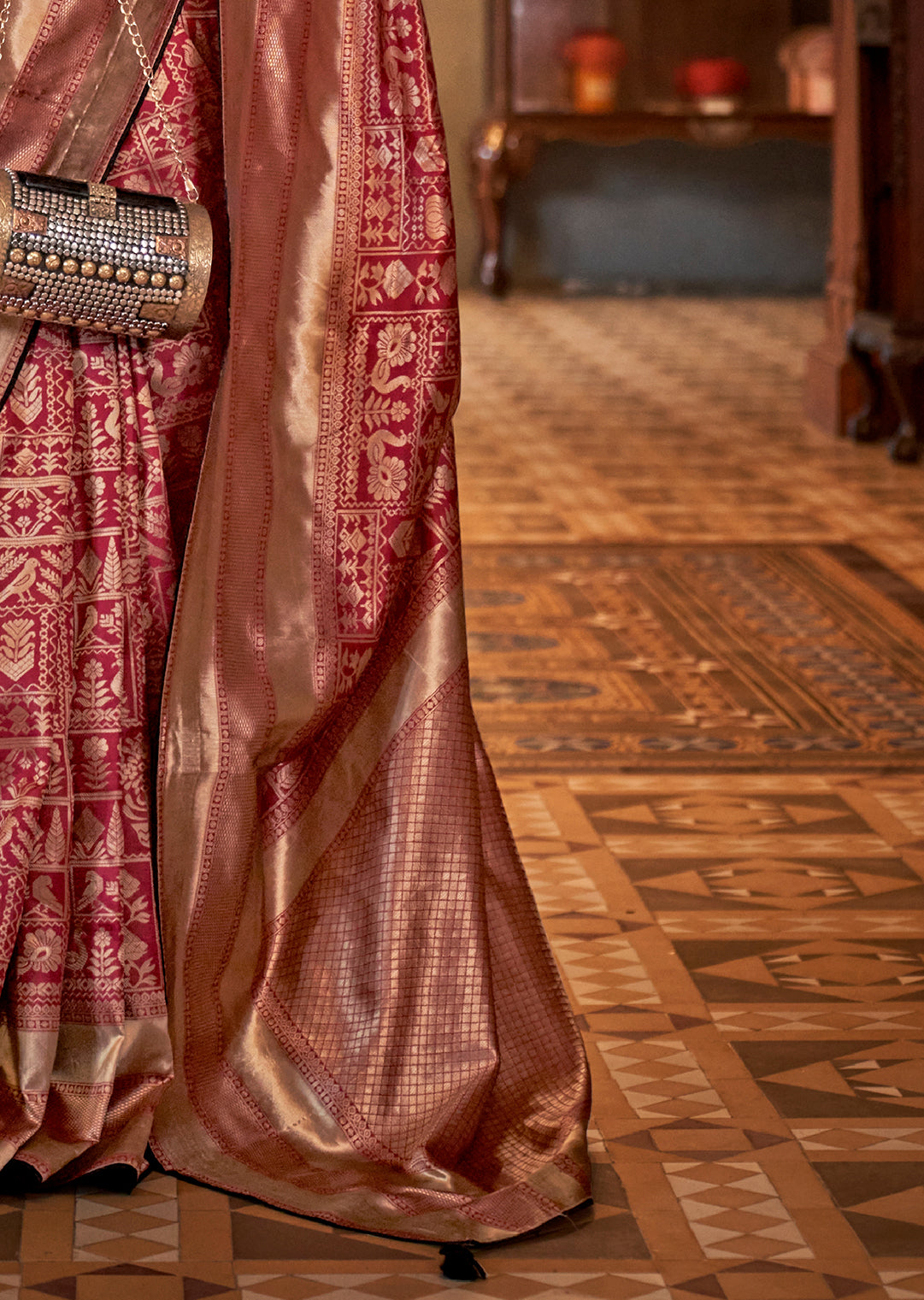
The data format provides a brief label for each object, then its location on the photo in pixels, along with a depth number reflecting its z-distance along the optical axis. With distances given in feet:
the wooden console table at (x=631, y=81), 38.01
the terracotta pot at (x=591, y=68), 38.83
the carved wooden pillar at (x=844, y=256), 23.95
